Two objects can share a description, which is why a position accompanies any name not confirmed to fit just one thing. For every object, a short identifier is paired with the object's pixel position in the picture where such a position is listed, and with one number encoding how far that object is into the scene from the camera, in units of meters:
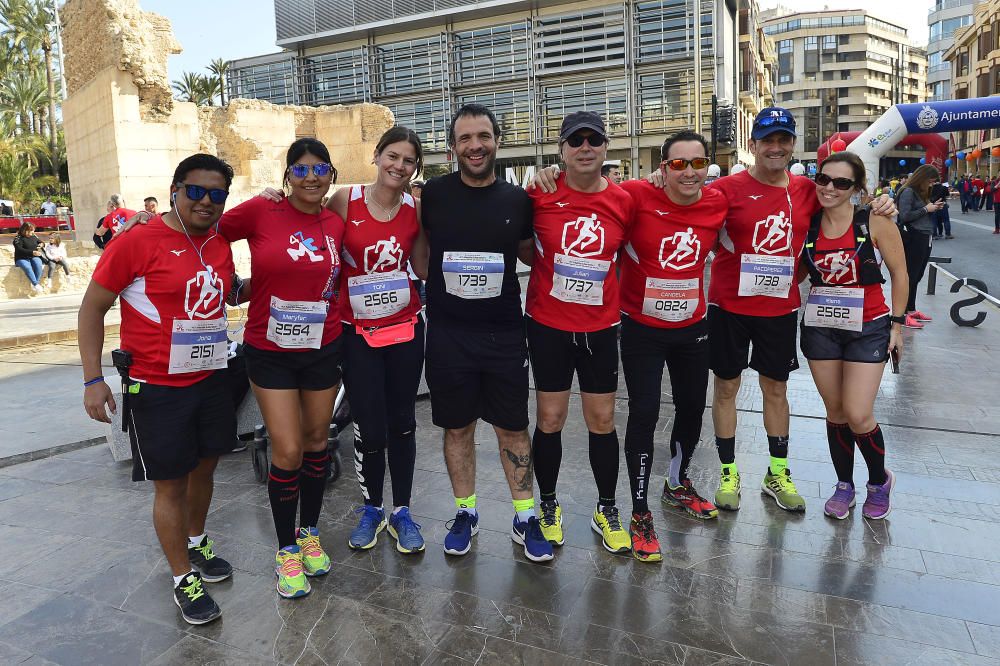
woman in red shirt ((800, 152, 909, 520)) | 3.40
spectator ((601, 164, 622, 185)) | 5.98
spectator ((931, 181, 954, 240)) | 21.66
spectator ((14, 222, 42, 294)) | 13.38
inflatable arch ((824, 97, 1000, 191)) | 12.59
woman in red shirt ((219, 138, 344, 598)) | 2.93
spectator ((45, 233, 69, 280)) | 14.36
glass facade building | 38.09
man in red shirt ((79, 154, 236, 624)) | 2.69
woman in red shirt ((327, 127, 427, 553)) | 3.11
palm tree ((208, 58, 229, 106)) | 51.53
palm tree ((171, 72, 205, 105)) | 50.72
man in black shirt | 3.05
